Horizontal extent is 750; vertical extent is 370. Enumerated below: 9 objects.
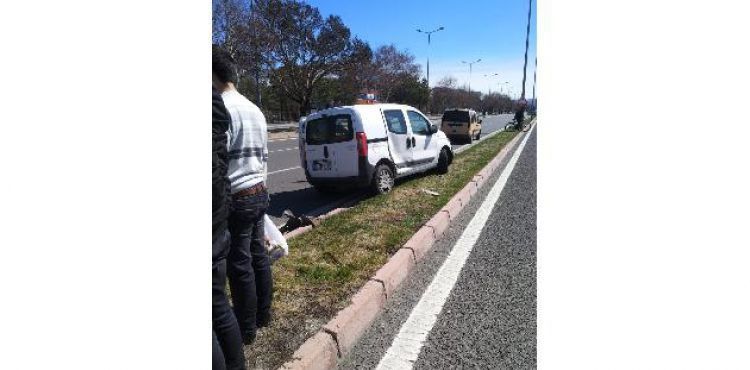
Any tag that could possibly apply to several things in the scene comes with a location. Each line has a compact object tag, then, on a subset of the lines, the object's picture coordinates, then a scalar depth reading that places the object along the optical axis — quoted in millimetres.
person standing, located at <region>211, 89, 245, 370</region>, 1902
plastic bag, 2936
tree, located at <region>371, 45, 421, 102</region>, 51625
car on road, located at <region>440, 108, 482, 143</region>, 20000
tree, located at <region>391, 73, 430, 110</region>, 61688
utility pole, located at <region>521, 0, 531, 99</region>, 31578
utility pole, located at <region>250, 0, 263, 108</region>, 28594
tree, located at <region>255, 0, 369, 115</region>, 34062
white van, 6918
